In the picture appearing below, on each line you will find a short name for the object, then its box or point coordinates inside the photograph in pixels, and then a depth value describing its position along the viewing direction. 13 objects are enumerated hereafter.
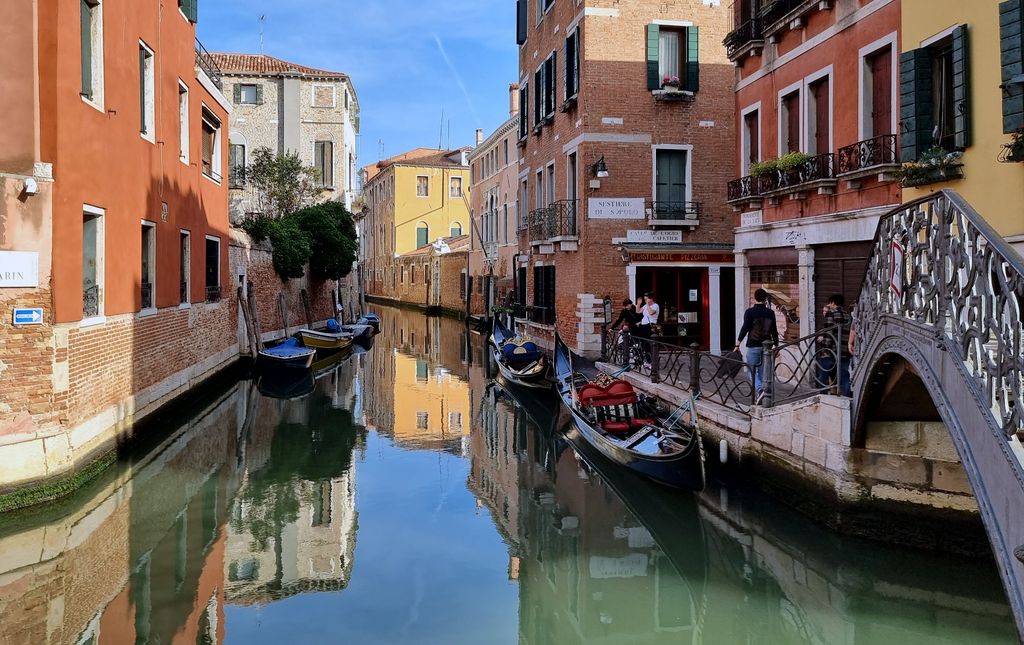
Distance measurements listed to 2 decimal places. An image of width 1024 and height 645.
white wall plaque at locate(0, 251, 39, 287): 7.23
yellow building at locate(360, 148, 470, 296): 48.53
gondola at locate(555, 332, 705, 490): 8.16
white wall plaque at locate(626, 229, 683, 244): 16.00
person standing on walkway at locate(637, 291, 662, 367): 13.09
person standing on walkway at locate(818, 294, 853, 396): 7.21
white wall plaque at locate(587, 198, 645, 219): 15.98
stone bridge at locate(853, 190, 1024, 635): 3.62
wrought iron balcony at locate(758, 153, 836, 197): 9.46
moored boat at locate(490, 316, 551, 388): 15.51
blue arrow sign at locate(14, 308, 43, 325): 7.28
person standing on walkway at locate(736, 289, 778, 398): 9.03
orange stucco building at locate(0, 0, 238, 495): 7.33
